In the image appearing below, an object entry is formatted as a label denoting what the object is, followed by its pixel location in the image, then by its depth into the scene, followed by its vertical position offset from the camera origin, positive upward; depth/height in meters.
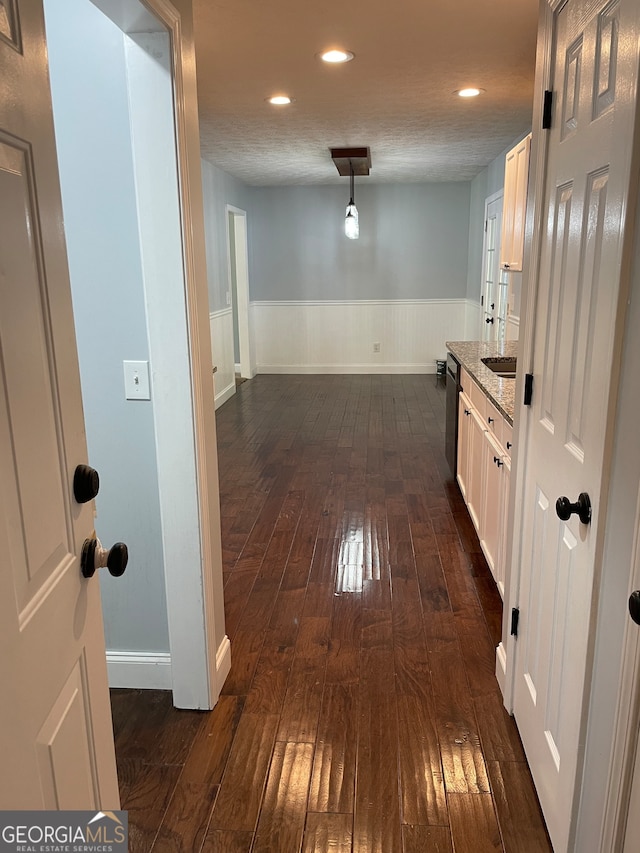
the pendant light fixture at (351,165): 5.91 +1.01
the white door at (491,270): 6.50 -0.04
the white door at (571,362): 1.25 -0.22
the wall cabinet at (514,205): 3.58 +0.35
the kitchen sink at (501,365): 3.91 -0.58
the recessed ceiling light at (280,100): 4.07 +1.05
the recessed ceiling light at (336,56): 3.18 +1.03
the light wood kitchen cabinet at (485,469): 2.70 -0.98
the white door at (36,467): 0.86 -0.28
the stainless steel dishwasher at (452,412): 4.22 -0.96
